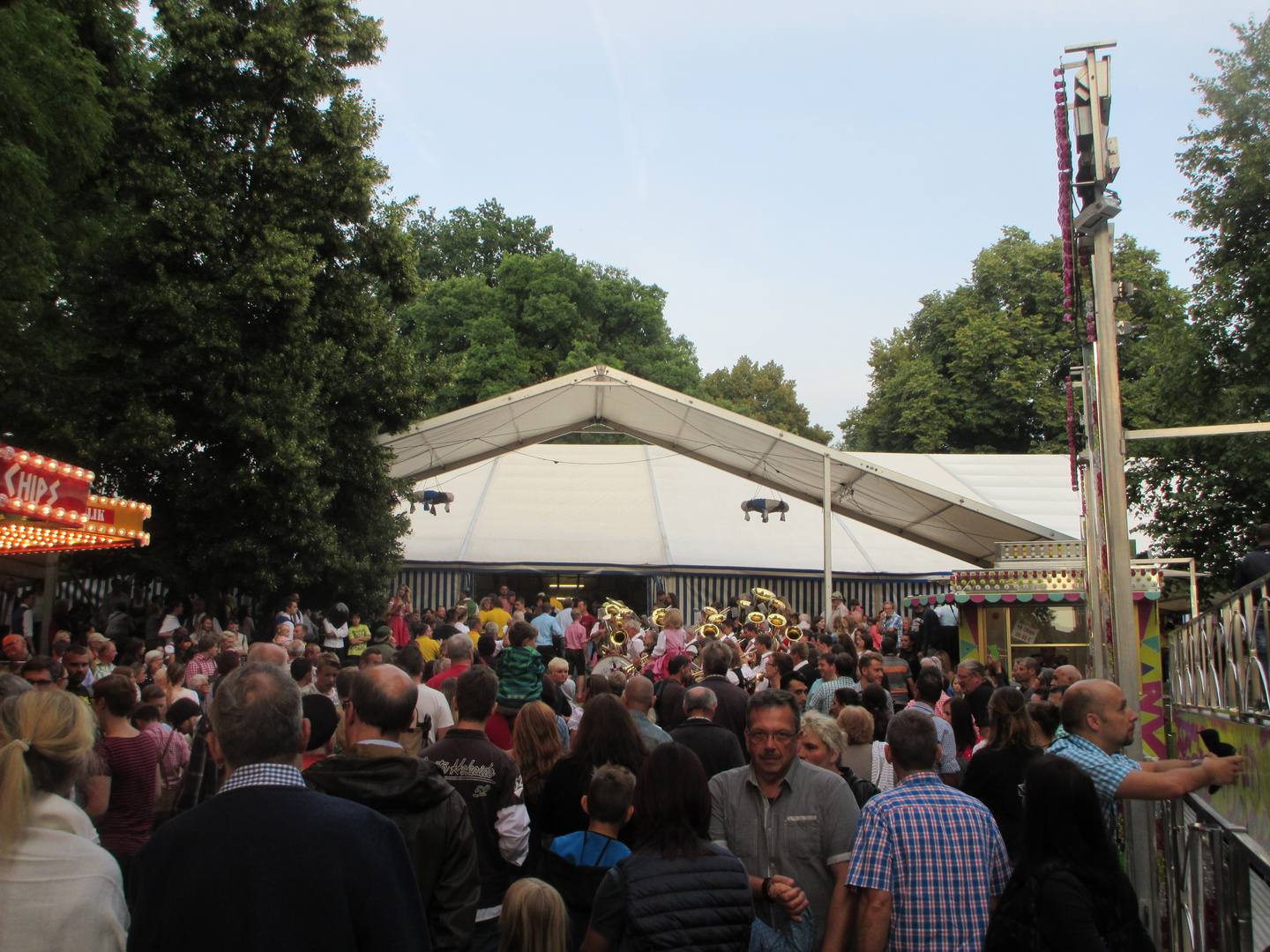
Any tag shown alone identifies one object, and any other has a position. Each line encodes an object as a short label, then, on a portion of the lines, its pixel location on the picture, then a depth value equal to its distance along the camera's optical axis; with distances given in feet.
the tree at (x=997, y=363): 126.93
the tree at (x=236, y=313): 48.39
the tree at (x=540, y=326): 123.24
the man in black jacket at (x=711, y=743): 17.30
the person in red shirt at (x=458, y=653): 24.17
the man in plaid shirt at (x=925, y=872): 10.91
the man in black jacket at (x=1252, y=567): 26.14
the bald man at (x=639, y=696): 19.76
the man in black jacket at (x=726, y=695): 22.74
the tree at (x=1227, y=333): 61.52
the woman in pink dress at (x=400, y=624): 53.57
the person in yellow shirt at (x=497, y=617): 49.98
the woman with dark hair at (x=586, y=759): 14.74
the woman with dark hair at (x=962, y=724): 22.76
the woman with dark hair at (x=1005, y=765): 16.93
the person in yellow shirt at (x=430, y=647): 37.27
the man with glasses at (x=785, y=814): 11.94
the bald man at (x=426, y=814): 10.82
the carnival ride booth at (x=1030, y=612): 51.13
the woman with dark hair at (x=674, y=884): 9.74
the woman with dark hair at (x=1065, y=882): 9.78
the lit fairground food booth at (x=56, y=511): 27.81
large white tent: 66.49
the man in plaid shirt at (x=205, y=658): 29.54
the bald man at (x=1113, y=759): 11.73
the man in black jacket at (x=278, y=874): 6.88
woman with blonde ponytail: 8.00
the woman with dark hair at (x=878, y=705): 21.88
